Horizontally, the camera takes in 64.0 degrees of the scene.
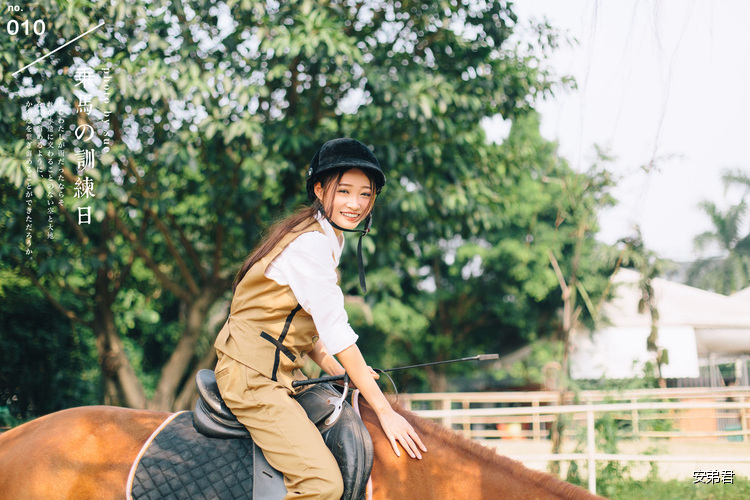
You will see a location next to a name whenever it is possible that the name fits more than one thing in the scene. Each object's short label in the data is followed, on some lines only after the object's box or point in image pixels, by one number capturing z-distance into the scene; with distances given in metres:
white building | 15.73
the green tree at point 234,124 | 5.97
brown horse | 2.33
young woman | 2.19
